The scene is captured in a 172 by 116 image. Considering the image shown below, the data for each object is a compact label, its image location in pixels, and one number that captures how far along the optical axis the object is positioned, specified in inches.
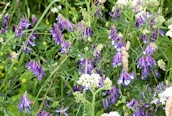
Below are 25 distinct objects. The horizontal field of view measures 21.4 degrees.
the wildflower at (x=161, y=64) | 75.8
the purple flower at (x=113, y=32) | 81.6
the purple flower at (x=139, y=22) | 84.1
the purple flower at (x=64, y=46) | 79.7
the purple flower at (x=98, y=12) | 93.3
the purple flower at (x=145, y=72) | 82.1
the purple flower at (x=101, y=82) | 75.8
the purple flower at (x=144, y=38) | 83.2
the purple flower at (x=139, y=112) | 74.9
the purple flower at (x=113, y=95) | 78.0
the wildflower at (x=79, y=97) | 63.1
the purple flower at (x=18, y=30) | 83.9
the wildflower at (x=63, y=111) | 73.5
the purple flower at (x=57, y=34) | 81.9
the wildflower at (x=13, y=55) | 77.4
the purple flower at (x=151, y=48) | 79.1
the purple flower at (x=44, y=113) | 72.1
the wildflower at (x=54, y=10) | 97.3
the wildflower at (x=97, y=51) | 76.6
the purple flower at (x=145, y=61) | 80.1
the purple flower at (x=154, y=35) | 84.6
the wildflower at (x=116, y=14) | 88.9
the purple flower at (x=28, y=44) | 84.3
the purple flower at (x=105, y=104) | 77.6
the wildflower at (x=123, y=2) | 81.6
